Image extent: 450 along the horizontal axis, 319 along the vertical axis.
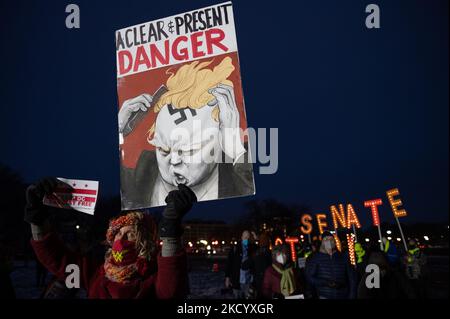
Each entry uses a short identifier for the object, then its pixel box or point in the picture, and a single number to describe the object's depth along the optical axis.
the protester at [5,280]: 4.64
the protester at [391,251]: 9.41
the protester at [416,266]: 12.52
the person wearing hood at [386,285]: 5.50
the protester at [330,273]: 7.24
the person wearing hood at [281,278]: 7.37
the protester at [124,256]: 2.42
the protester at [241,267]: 10.11
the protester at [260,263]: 9.48
